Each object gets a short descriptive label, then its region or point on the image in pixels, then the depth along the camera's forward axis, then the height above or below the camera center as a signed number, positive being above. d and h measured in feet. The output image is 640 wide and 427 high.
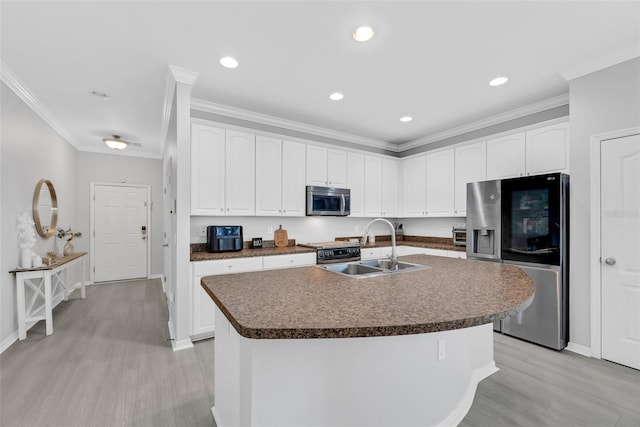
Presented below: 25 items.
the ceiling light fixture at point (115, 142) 15.12 +3.81
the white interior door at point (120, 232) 18.39 -1.22
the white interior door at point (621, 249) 7.84 -1.04
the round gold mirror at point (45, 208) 11.64 +0.25
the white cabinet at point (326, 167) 13.58 +2.28
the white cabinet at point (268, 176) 12.08 +1.62
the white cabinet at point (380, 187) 15.55 +1.49
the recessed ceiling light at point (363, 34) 6.88 +4.44
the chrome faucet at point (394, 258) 6.94 -1.13
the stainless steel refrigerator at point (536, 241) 9.02 -0.99
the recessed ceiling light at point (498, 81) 9.23 +4.36
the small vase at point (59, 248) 14.30 -1.78
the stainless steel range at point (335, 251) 12.37 -1.73
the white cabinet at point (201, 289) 9.60 -2.45
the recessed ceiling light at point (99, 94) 10.41 +4.45
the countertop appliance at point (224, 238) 10.82 -0.95
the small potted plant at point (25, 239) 10.18 -0.91
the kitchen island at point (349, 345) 3.35 -2.01
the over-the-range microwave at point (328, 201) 13.28 +0.59
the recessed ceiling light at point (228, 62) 8.19 +4.45
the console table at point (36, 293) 9.85 -2.99
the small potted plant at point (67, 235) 14.36 -1.23
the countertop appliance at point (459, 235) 13.12 -1.04
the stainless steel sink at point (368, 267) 6.85 -1.34
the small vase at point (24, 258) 10.19 -1.59
